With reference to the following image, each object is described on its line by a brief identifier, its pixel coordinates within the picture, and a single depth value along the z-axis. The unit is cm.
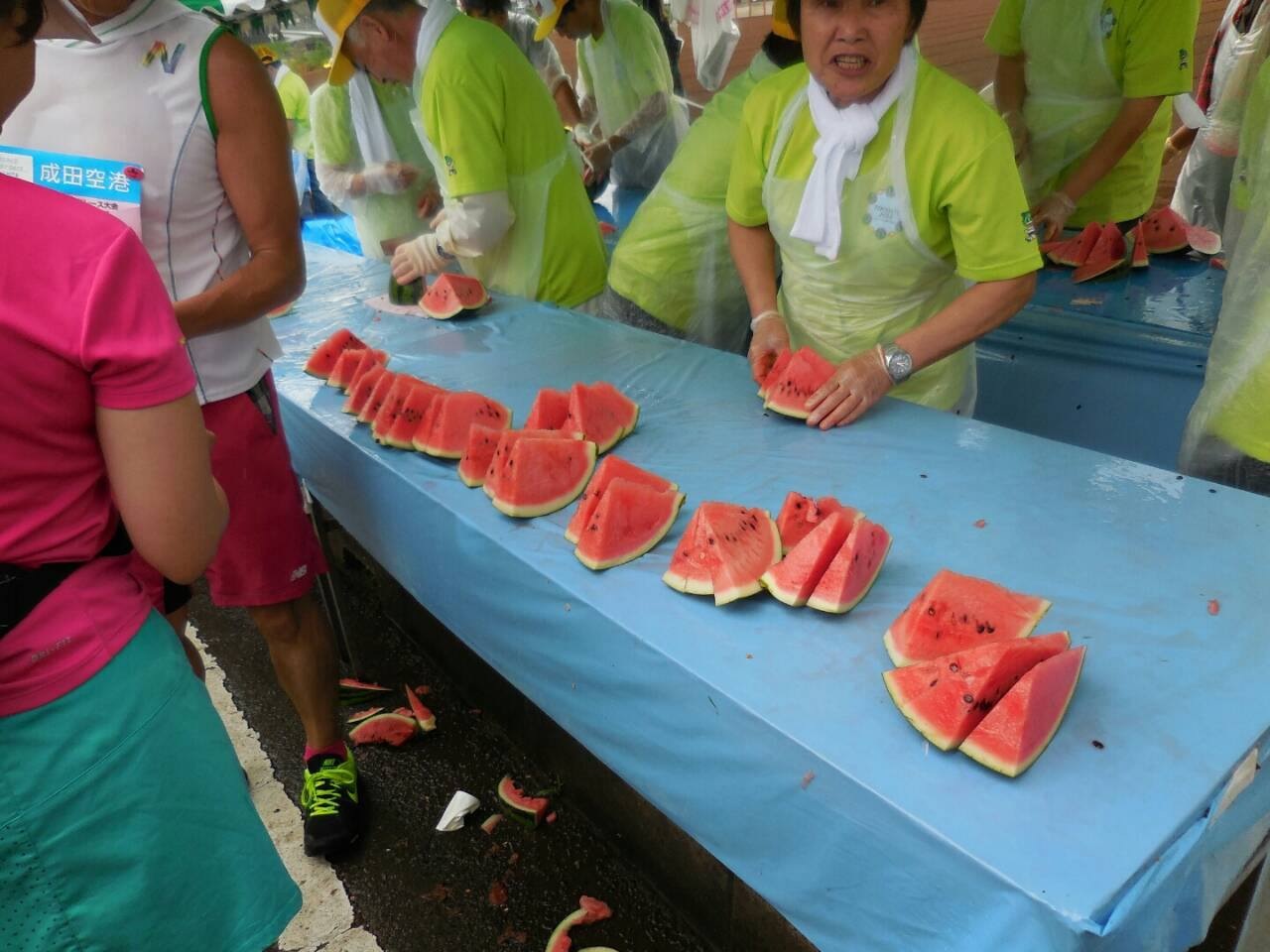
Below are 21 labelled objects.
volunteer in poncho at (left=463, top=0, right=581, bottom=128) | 541
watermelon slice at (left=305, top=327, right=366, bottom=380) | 287
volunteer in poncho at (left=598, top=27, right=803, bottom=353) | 309
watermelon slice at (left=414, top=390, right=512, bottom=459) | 224
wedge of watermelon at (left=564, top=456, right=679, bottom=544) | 184
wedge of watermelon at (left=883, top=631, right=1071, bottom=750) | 119
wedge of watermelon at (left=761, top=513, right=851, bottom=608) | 151
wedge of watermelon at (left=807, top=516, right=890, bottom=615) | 147
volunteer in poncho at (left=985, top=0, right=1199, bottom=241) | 331
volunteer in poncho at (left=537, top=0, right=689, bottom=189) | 516
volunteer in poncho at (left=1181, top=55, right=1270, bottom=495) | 202
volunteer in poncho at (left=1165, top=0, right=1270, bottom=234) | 413
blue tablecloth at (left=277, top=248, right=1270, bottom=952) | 108
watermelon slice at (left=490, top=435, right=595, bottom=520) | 194
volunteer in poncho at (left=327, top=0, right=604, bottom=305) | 287
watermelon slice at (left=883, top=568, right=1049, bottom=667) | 134
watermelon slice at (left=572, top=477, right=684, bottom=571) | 173
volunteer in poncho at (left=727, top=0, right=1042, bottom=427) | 205
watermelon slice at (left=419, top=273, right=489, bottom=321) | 323
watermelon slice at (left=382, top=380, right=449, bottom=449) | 233
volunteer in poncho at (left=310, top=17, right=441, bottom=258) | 423
